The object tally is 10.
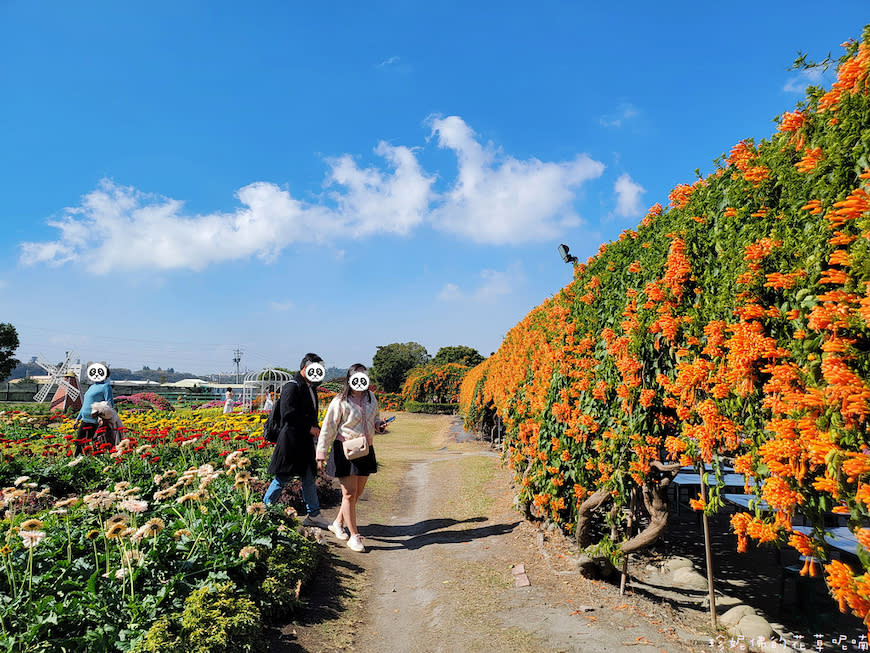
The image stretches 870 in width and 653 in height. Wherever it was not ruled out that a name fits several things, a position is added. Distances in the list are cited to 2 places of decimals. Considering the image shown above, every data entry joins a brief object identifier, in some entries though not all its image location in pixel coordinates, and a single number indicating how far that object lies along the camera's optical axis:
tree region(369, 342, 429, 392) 51.06
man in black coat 5.54
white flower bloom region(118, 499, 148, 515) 3.60
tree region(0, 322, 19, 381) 42.89
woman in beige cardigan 5.36
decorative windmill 24.12
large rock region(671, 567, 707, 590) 4.65
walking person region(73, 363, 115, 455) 7.76
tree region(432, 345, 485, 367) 48.06
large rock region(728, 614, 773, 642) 3.49
